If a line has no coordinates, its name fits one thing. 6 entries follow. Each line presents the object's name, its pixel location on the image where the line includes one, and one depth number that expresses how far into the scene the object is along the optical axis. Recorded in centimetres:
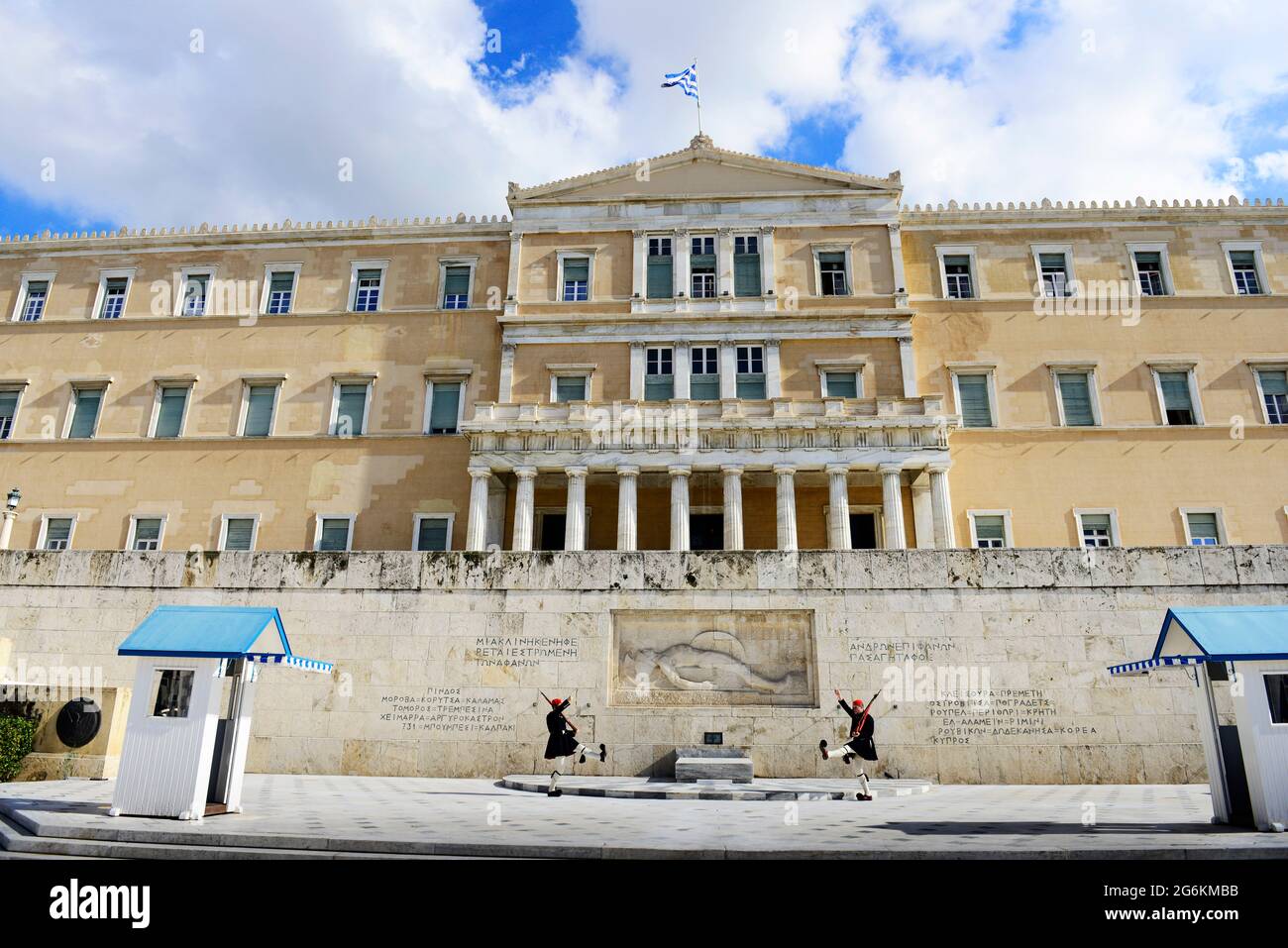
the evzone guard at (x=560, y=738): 1325
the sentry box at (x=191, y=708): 991
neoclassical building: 2842
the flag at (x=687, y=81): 3180
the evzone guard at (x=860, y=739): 1277
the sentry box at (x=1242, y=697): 949
